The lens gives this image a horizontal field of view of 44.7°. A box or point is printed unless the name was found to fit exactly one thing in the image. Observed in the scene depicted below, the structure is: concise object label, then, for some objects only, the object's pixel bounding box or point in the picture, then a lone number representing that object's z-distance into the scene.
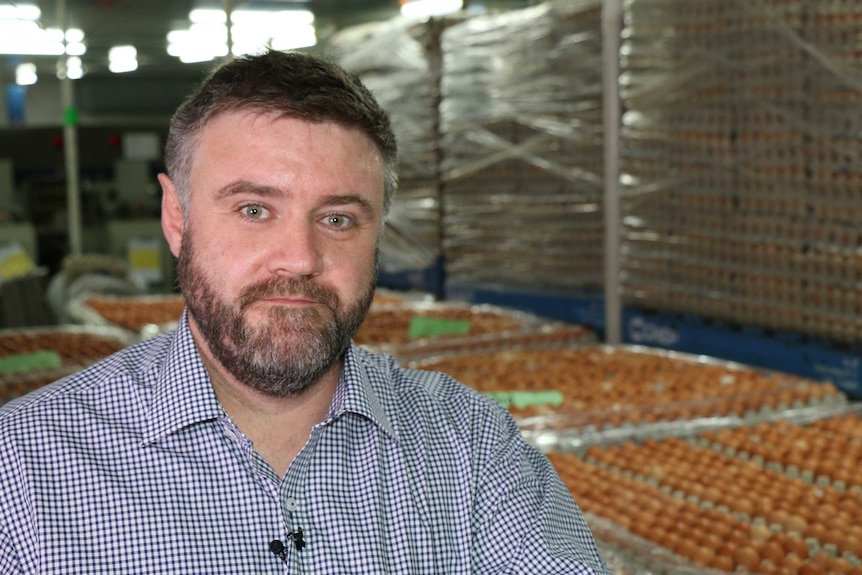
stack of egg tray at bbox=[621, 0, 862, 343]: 3.63
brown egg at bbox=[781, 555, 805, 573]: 2.37
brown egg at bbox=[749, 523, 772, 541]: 2.54
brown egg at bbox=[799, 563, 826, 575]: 2.34
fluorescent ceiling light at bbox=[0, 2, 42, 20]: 9.65
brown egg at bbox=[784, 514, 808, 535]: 2.61
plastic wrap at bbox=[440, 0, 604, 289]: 5.03
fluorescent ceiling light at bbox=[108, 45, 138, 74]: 13.16
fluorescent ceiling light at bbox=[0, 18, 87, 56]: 10.46
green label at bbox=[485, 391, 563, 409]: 3.59
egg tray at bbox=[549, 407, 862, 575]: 2.43
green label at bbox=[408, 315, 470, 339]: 5.00
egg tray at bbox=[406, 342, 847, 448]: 3.44
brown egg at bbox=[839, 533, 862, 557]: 2.46
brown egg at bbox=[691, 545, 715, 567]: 2.39
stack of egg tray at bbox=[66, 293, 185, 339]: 5.43
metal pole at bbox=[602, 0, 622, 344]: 4.67
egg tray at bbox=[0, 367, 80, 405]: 4.16
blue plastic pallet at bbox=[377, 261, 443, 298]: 6.31
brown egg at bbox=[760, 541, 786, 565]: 2.41
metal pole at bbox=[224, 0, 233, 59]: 5.70
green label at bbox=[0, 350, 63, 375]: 4.36
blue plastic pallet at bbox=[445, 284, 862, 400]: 3.78
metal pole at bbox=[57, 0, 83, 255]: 8.09
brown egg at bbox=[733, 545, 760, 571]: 2.38
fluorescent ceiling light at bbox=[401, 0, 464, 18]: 8.40
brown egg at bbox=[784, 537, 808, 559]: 2.46
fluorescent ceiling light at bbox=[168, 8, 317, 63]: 9.56
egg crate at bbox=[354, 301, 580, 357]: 4.85
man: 1.46
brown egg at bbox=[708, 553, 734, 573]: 2.36
